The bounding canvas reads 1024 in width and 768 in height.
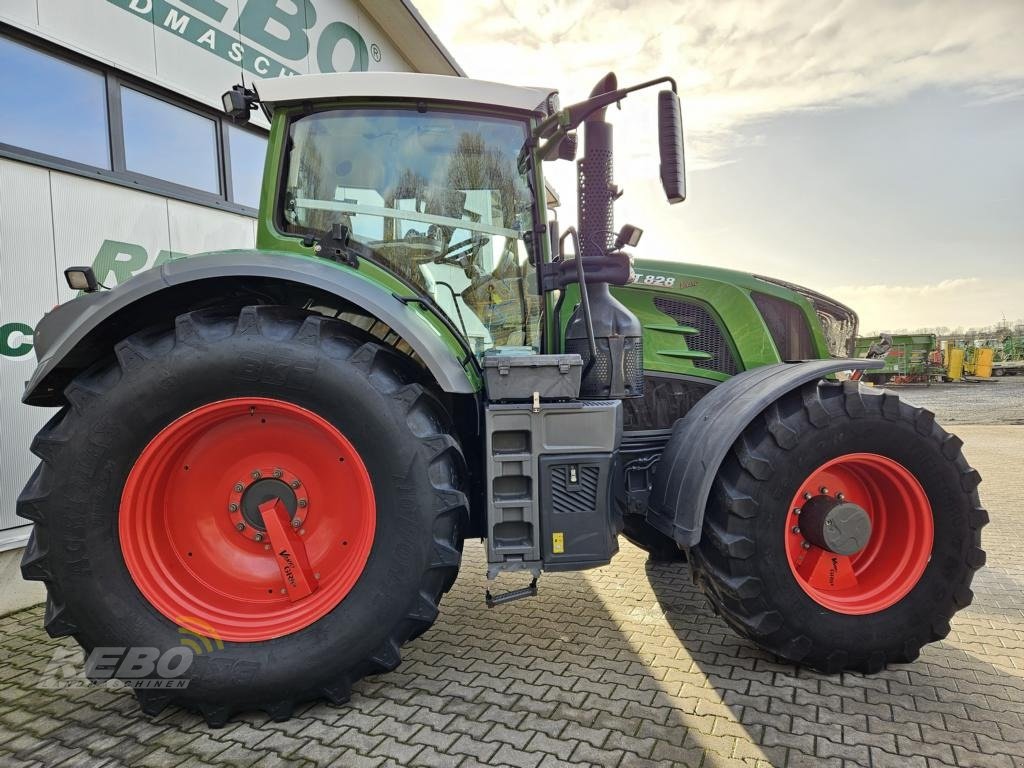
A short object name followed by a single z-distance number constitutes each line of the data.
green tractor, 2.12
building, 3.76
